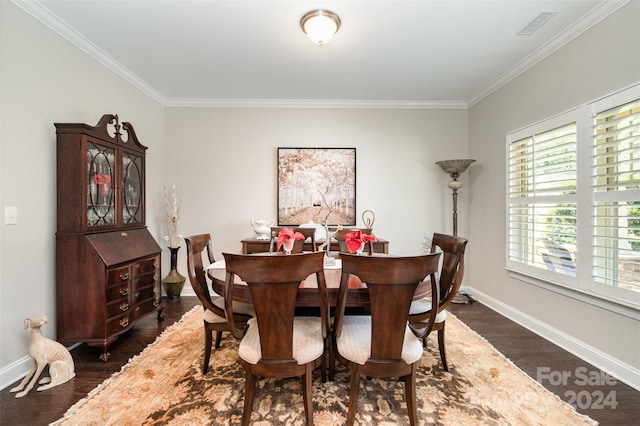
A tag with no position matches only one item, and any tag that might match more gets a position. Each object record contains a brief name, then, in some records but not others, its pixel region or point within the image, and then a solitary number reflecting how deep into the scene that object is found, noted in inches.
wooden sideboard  134.3
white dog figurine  71.9
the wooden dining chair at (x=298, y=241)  107.7
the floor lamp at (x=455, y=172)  138.3
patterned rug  61.8
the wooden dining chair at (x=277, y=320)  51.3
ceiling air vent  84.9
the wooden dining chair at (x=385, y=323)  50.9
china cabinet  85.0
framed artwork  153.4
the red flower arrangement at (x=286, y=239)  76.6
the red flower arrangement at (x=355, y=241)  74.9
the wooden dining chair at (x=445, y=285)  71.0
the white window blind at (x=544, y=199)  94.8
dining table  62.4
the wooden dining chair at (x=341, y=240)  106.2
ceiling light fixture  83.0
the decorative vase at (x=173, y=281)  142.7
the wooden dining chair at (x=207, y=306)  72.6
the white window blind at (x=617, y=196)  74.7
